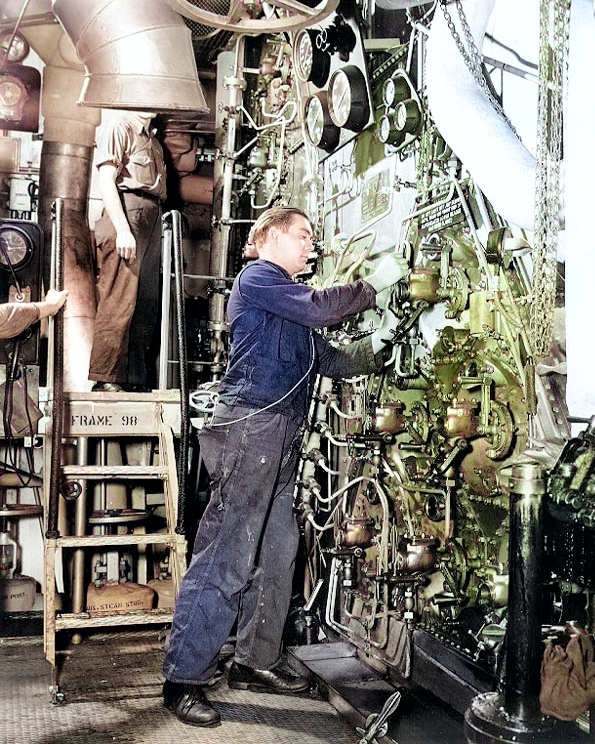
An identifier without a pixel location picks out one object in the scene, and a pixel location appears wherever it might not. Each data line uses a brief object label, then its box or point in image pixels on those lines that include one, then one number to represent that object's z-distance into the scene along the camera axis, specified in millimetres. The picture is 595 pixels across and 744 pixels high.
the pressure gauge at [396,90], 3066
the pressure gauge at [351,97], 3400
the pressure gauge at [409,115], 3014
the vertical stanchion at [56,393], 3434
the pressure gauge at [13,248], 4250
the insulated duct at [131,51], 3635
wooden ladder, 3350
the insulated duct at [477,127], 2236
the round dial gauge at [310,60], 3699
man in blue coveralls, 2859
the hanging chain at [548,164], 2123
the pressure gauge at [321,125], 3705
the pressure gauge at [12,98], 4391
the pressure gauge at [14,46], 4312
